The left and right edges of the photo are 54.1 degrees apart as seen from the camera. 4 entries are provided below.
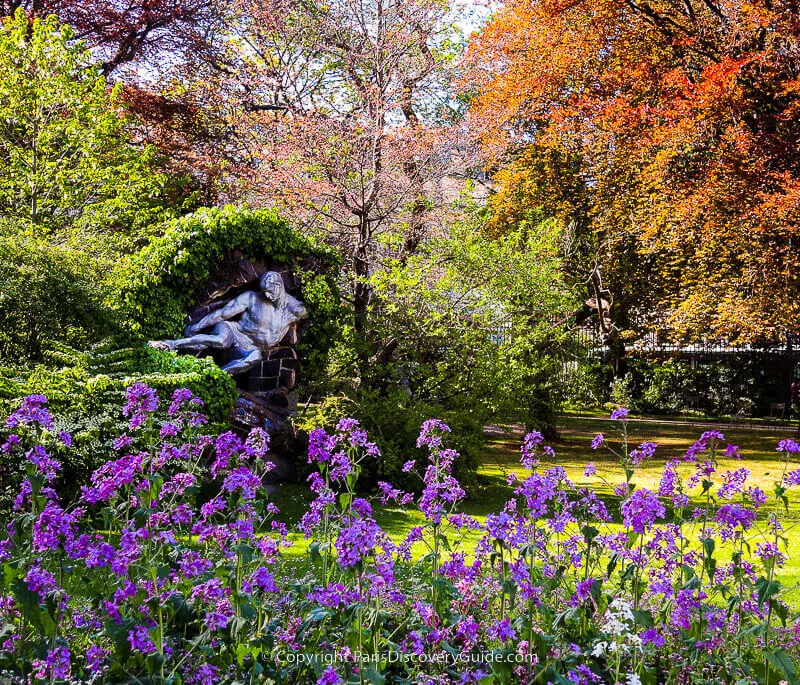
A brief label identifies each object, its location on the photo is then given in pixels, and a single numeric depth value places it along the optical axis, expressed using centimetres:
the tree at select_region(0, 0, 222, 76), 1661
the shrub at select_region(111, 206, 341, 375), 866
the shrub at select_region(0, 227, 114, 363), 765
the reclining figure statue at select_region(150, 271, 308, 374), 873
